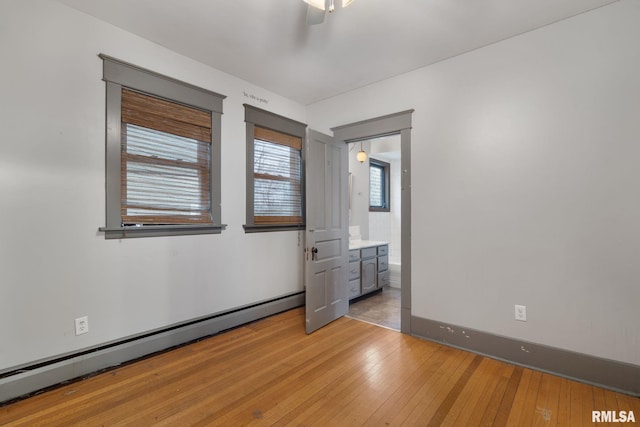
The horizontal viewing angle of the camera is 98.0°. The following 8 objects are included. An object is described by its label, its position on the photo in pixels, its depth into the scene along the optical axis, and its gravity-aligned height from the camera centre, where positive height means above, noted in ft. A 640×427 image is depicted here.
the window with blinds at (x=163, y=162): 8.08 +1.72
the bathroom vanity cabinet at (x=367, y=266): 13.26 -2.60
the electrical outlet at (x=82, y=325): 7.18 -2.81
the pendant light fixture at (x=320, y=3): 5.37 +4.19
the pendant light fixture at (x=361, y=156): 15.67 +3.38
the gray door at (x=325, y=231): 10.21 -0.58
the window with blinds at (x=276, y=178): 11.39 +1.66
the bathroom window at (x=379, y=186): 18.90 +2.11
